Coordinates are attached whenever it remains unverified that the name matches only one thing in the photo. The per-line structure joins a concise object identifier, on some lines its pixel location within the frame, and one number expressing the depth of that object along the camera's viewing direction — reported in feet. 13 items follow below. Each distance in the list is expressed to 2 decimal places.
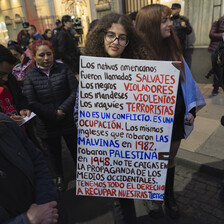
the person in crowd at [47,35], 27.48
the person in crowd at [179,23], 18.62
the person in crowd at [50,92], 8.22
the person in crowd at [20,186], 3.83
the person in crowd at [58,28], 21.40
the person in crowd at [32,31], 24.94
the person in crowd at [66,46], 20.20
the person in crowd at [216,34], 17.08
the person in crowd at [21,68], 12.06
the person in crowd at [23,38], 26.45
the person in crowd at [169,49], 6.02
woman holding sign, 5.42
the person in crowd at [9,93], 7.34
